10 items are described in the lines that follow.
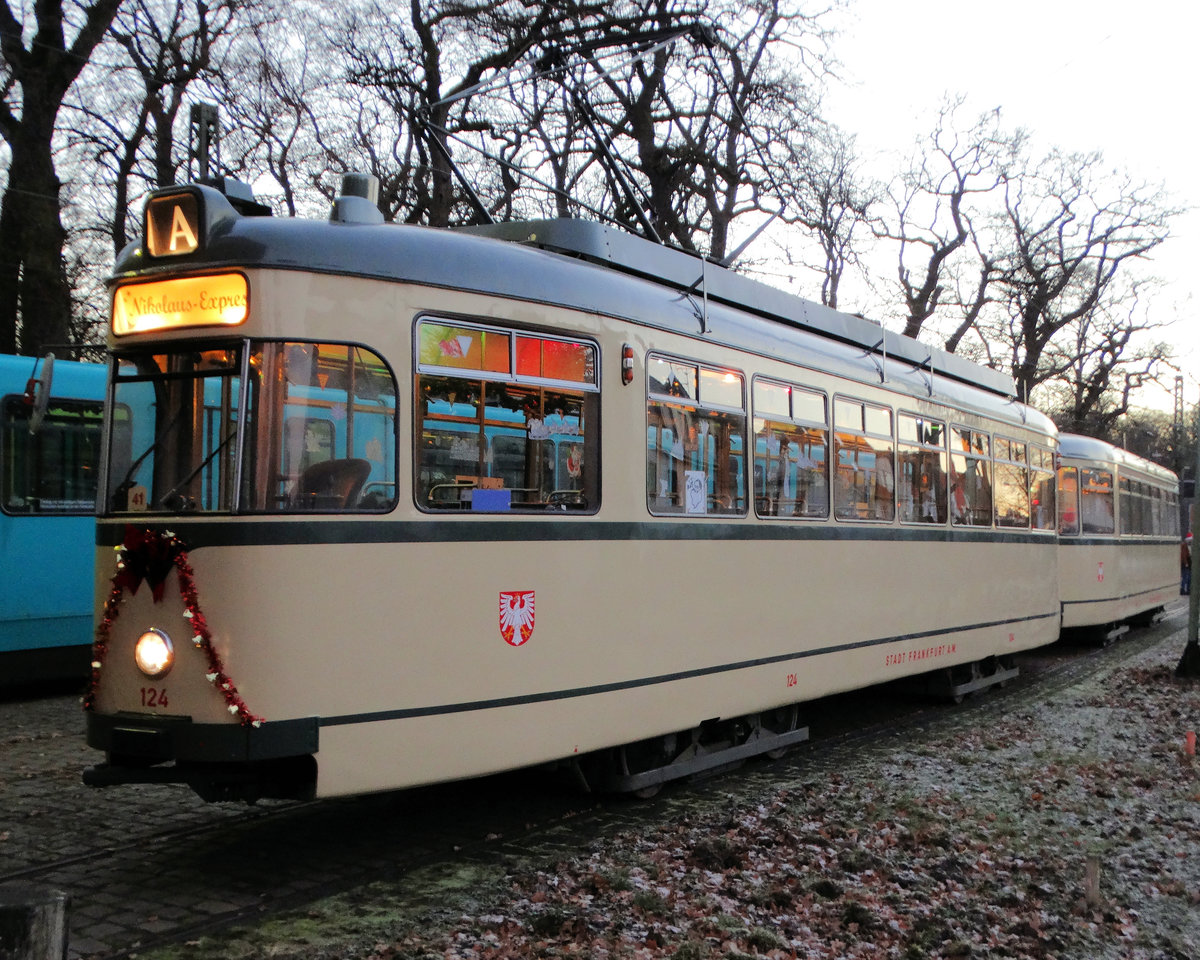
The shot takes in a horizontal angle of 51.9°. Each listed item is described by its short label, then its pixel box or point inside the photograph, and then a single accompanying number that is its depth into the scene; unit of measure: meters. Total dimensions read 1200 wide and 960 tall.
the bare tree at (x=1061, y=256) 36.44
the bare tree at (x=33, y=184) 16.53
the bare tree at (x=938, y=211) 34.00
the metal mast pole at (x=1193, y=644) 14.19
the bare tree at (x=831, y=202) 22.73
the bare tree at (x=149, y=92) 19.23
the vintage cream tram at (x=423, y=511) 5.37
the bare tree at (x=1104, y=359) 42.31
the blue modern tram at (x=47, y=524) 11.30
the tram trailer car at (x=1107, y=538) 17.11
